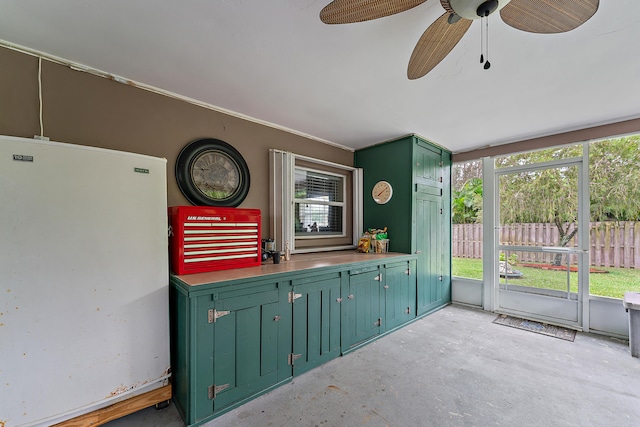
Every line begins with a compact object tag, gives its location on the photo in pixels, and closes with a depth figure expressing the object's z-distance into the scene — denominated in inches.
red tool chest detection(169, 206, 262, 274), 77.3
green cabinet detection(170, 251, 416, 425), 67.1
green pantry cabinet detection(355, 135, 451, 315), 139.5
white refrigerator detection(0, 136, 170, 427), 53.1
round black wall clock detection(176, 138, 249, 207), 93.7
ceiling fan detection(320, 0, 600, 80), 43.9
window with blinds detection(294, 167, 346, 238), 134.3
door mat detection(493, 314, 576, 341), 121.4
